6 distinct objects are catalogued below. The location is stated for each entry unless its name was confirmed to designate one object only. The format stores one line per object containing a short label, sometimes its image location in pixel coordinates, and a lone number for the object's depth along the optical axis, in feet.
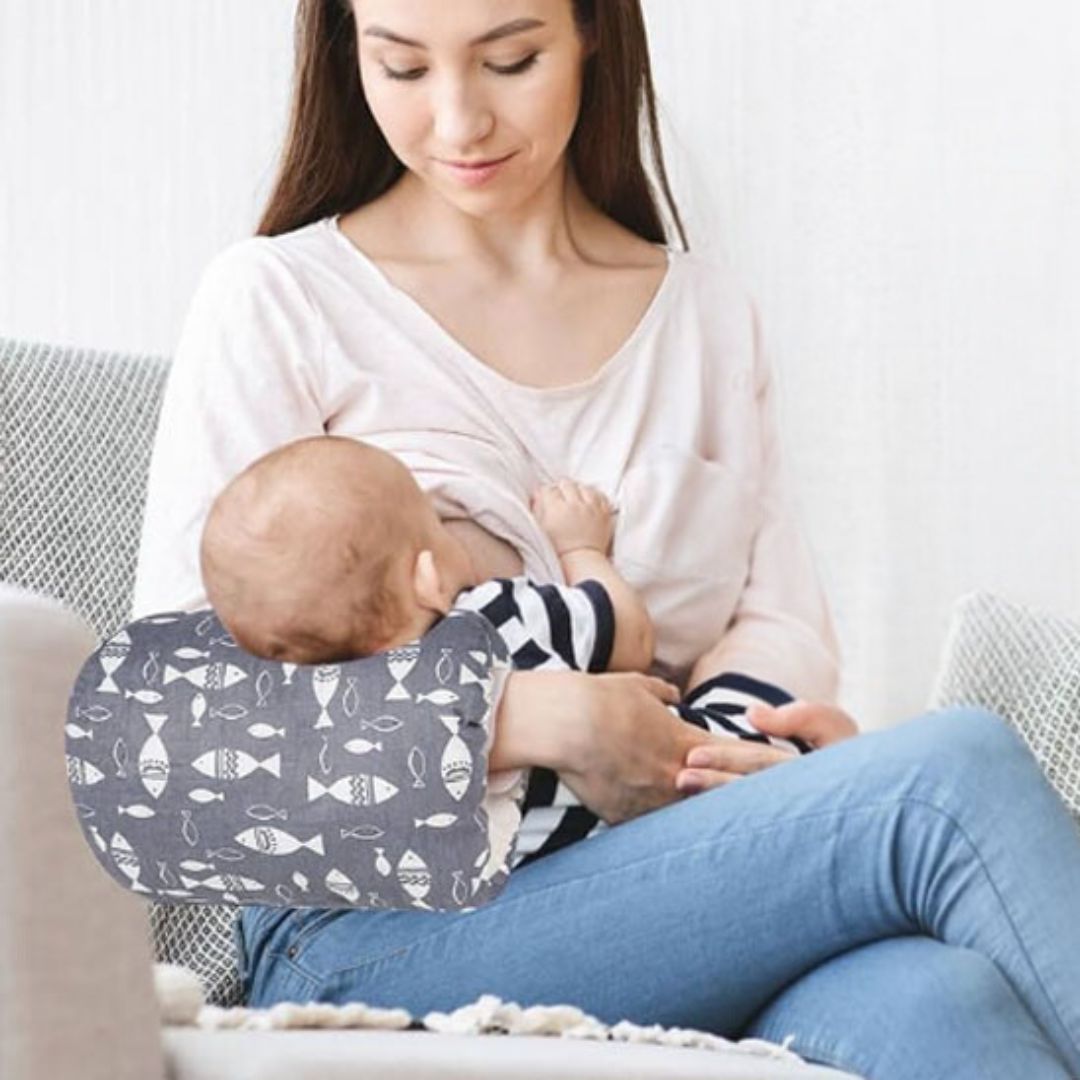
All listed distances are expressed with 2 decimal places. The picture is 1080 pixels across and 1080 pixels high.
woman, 5.98
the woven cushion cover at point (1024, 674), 7.23
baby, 5.94
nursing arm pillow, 5.82
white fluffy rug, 5.84
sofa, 5.37
